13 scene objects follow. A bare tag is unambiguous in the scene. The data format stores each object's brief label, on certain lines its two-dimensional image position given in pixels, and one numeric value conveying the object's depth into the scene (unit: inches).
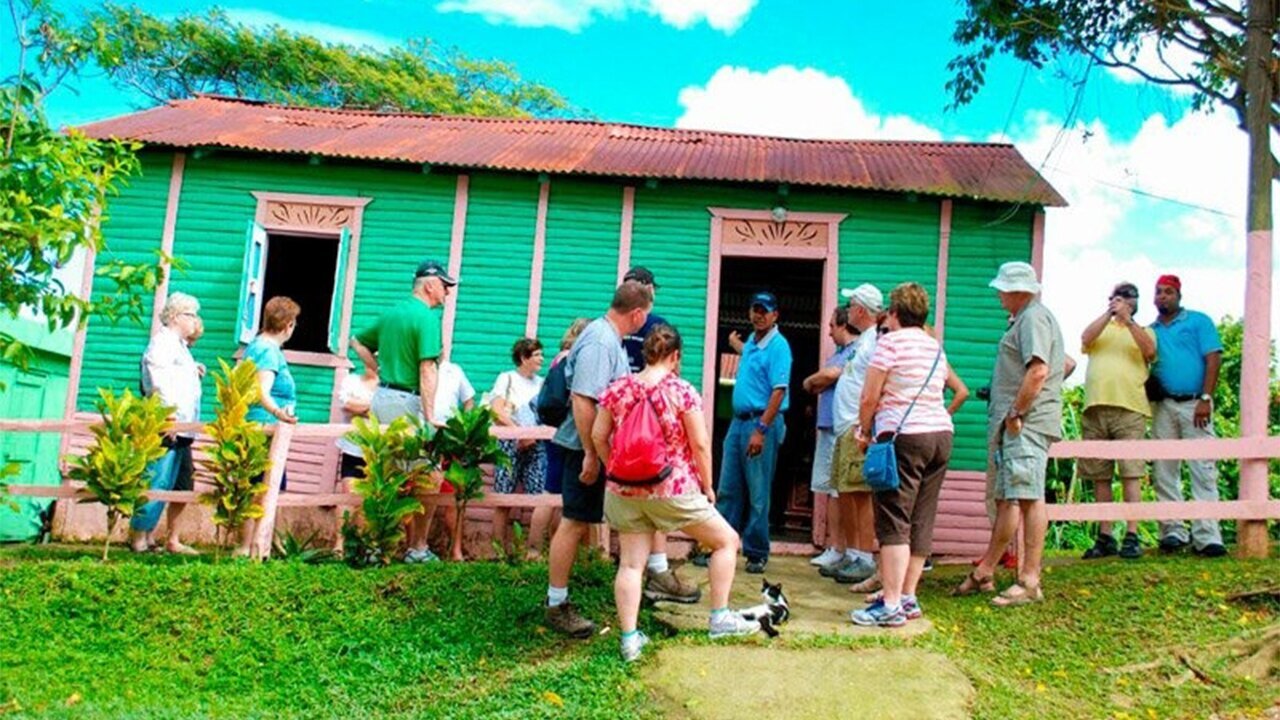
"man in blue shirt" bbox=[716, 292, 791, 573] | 240.7
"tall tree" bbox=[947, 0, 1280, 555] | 264.2
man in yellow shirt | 263.0
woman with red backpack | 169.2
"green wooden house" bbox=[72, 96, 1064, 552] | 323.6
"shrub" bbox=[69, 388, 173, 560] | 227.8
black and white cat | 186.2
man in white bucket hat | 209.9
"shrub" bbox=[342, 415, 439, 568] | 227.9
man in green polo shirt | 230.1
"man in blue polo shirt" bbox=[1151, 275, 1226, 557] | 263.9
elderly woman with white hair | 245.1
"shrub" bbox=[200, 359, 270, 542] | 230.5
